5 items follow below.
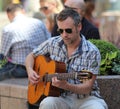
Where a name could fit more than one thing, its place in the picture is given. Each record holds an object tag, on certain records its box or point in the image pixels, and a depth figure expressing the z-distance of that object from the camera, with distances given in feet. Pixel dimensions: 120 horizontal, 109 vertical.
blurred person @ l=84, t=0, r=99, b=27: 50.16
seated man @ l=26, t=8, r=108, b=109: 27.60
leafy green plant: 33.75
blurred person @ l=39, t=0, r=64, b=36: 45.16
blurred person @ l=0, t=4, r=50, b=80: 38.05
